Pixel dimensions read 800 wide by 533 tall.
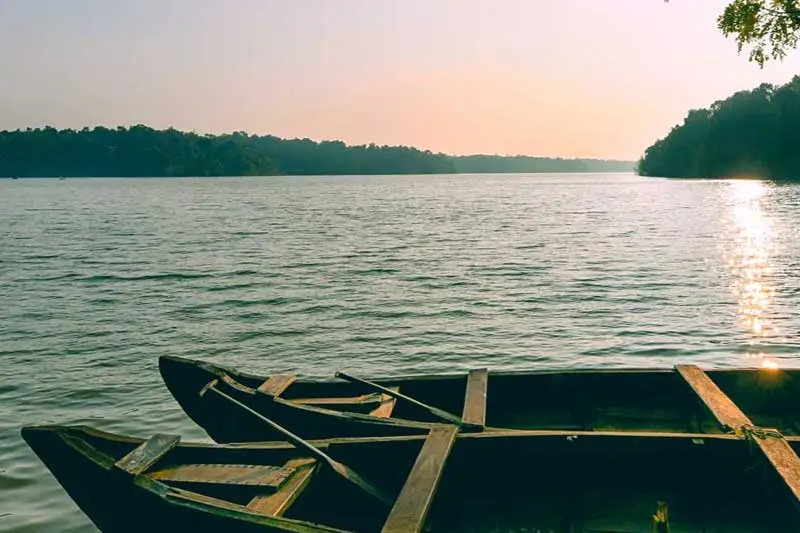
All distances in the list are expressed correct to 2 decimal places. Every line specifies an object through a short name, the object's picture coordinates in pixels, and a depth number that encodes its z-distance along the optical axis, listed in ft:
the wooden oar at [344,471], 22.12
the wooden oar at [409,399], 26.53
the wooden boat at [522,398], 28.71
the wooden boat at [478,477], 21.08
